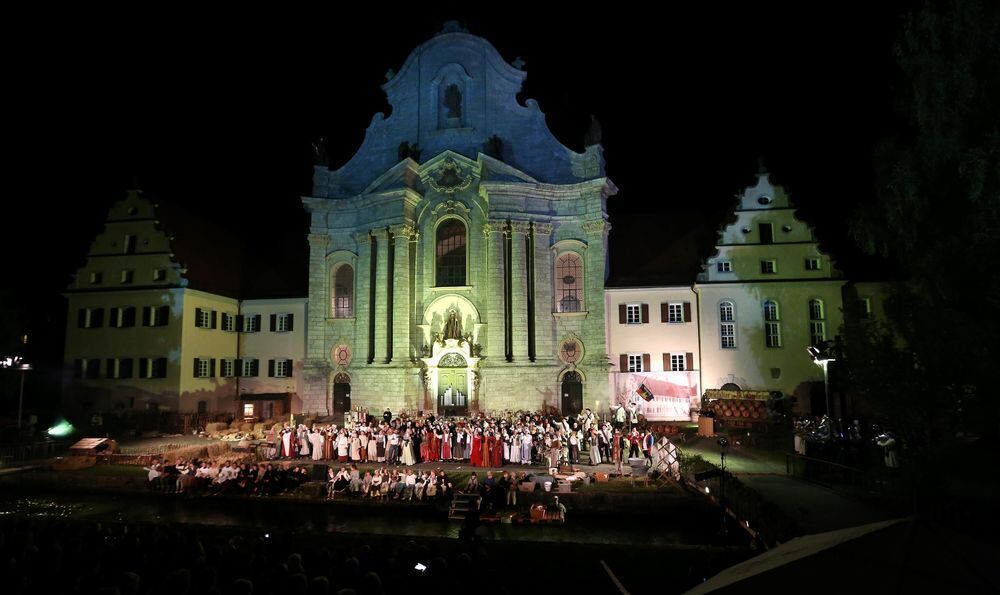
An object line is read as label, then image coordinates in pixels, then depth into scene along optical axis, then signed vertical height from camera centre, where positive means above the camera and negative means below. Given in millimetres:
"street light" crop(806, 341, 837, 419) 26391 +580
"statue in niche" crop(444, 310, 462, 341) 38406 +2855
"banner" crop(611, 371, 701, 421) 36719 -1515
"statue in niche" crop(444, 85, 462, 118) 41469 +18859
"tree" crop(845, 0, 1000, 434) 13117 +3712
